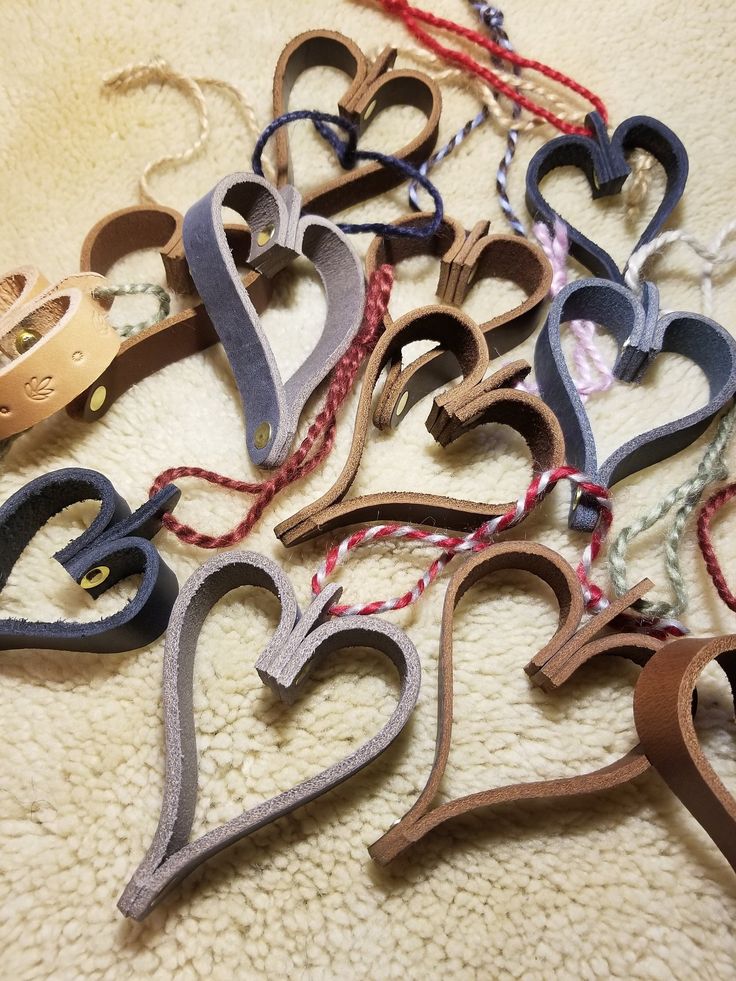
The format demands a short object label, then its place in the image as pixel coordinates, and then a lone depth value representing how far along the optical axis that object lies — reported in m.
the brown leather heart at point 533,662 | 0.20
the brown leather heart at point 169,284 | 0.26
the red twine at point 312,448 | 0.24
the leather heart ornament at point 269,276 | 0.25
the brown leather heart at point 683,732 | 0.19
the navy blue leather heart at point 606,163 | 0.29
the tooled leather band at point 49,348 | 0.23
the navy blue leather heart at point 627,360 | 0.25
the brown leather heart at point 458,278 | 0.26
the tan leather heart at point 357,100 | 0.30
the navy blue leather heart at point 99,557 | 0.21
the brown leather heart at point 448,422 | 0.24
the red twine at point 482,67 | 0.32
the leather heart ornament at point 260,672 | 0.19
